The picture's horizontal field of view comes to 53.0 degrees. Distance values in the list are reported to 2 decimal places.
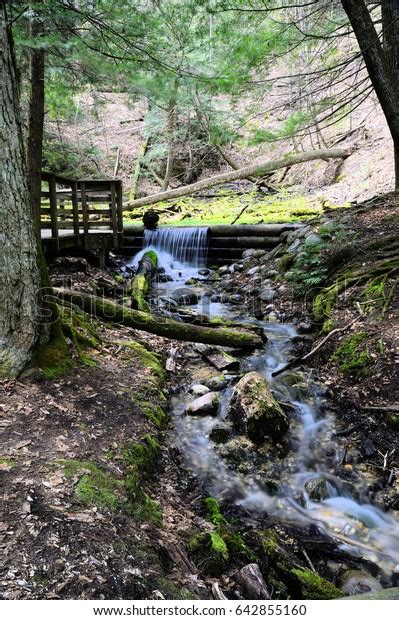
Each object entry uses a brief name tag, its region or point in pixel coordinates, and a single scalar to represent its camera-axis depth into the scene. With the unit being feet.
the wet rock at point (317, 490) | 11.58
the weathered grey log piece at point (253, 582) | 7.83
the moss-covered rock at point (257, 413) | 13.61
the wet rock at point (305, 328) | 21.45
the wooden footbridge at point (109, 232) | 26.50
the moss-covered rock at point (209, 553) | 8.25
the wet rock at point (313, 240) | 27.10
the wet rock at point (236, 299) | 28.49
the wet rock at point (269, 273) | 30.22
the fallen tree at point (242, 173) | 49.16
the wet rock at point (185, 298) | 28.48
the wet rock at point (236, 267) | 35.19
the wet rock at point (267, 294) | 27.30
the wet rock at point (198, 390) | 16.42
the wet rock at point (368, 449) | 12.51
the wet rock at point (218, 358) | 18.54
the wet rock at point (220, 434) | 13.69
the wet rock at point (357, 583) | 8.54
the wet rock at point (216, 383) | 16.87
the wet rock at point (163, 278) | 35.77
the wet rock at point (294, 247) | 29.88
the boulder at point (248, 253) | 36.42
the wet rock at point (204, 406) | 15.05
